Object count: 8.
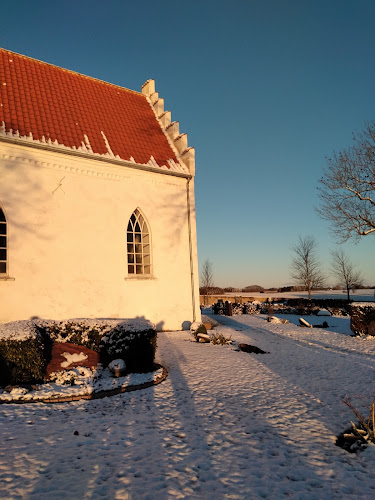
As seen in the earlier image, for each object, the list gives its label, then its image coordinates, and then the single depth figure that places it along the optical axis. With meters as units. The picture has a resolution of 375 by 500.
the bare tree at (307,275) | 38.43
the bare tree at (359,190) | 17.94
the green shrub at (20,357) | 6.77
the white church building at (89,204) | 11.68
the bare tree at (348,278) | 36.19
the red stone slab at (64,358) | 7.53
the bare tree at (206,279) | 47.78
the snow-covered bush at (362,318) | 13.95
